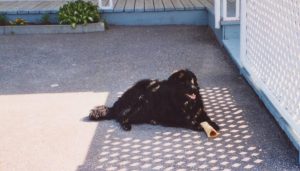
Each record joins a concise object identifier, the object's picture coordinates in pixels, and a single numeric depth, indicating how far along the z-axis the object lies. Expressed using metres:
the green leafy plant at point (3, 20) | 8.39
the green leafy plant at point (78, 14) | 8.20
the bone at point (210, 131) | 3.82
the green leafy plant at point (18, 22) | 8.40
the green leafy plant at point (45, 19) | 8.46
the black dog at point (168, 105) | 3.97
